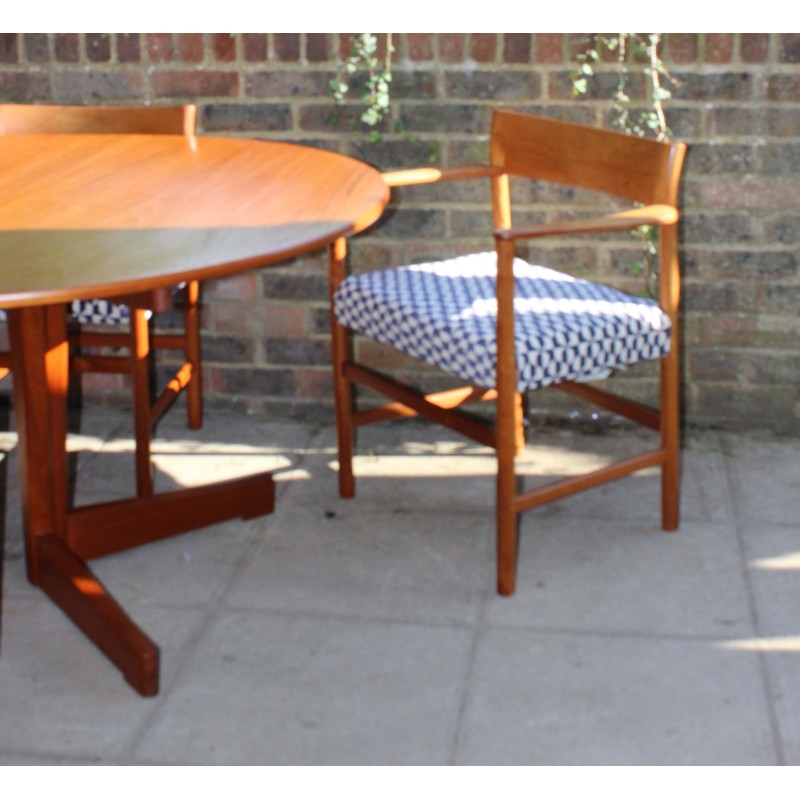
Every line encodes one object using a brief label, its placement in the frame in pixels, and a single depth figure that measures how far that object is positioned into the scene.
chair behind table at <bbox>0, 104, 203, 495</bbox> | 2.88
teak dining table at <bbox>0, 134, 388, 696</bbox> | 1.90
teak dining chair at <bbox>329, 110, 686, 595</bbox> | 2.49
